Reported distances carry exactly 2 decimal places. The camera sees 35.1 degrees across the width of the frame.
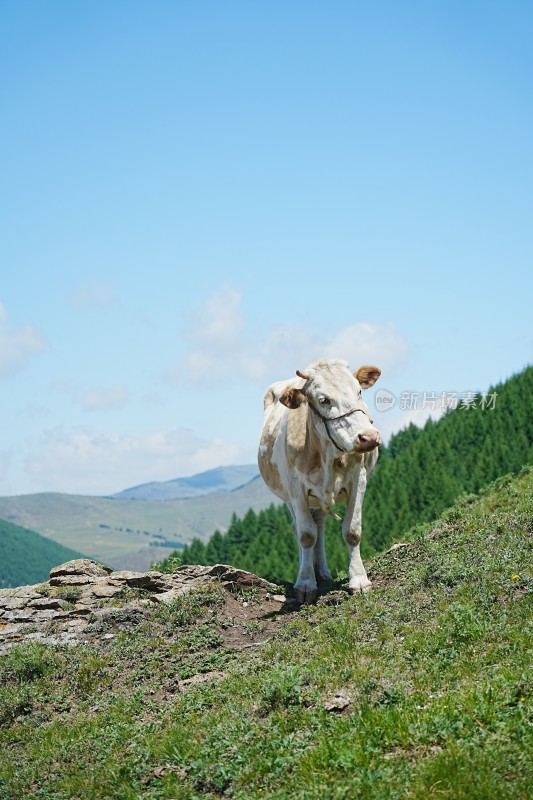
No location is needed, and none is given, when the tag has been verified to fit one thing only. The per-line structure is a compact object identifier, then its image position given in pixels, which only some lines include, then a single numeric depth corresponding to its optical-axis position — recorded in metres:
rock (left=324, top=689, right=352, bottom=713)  9.20
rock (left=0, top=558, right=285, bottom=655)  15.29
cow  13.86
